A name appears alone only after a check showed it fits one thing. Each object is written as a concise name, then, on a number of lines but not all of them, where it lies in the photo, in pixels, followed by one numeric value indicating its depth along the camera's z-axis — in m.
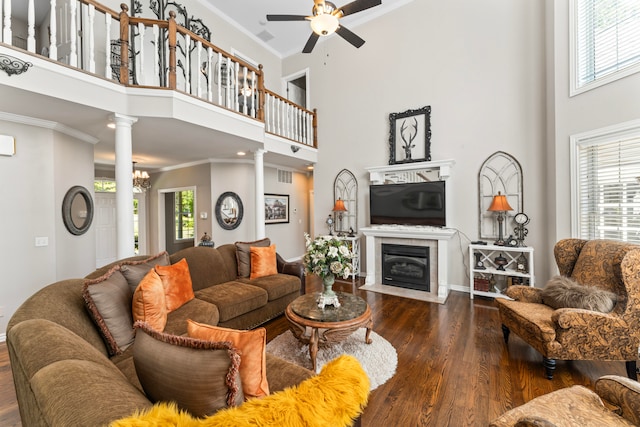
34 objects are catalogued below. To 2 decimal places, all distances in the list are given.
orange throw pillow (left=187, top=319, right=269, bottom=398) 1.08
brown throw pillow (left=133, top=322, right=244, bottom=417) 0.90
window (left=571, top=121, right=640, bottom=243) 2.74
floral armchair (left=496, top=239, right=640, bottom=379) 2.12
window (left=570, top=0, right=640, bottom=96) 2.73
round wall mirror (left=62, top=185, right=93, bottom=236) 3.54
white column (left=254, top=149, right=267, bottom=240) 4.91
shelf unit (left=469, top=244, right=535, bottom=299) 3.74
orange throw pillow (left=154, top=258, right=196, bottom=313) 2.48
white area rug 2.33
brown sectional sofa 0.77
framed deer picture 4.74
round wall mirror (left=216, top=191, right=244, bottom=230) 6.03
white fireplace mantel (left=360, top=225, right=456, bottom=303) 4.23
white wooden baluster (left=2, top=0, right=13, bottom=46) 2.36
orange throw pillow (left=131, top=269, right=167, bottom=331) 1.98
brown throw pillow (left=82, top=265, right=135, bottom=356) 1.77
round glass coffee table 2.31
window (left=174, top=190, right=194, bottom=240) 7.06
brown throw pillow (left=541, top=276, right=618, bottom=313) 2.23
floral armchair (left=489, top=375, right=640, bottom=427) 1.22
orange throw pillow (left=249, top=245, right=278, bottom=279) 3.73
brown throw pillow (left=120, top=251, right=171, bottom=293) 2.15
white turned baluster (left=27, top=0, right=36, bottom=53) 2.49
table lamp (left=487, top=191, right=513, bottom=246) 3.87
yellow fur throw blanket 0.71
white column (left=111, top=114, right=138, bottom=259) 3.13
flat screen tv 4.47
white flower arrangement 2.62
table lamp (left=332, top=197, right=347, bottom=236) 5.54
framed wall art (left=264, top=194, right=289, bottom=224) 6.54
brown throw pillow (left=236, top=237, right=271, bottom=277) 3.75
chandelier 5.67
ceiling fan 2.63
